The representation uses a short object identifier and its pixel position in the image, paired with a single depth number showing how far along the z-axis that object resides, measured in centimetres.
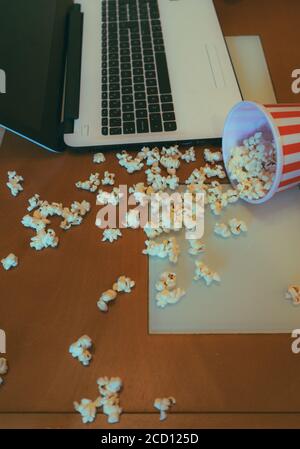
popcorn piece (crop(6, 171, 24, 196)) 66
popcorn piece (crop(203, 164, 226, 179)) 68
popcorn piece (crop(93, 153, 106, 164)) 69
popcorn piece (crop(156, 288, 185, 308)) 56
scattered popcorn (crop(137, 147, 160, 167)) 69
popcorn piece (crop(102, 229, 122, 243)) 62
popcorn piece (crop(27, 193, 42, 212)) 65
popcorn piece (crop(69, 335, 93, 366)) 52
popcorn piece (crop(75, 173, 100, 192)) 66
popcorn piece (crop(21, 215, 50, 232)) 63
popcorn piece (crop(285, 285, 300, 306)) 55
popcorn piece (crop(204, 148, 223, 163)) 69
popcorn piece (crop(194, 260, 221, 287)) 57
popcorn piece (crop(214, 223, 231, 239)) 61
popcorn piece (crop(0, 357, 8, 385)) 51
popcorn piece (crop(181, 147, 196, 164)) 69
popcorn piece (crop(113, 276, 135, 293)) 57
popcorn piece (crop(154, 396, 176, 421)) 49
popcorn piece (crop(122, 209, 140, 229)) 63
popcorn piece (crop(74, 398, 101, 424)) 49
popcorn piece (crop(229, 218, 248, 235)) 62
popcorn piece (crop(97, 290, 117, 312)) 55
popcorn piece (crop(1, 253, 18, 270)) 60
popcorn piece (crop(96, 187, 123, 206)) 65
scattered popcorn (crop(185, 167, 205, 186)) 67
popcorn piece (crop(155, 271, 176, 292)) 57
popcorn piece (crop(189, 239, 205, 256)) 60
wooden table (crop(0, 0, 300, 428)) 49
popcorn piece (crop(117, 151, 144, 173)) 68
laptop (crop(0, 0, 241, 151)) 65
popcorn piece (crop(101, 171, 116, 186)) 67
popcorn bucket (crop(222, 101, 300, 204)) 54
